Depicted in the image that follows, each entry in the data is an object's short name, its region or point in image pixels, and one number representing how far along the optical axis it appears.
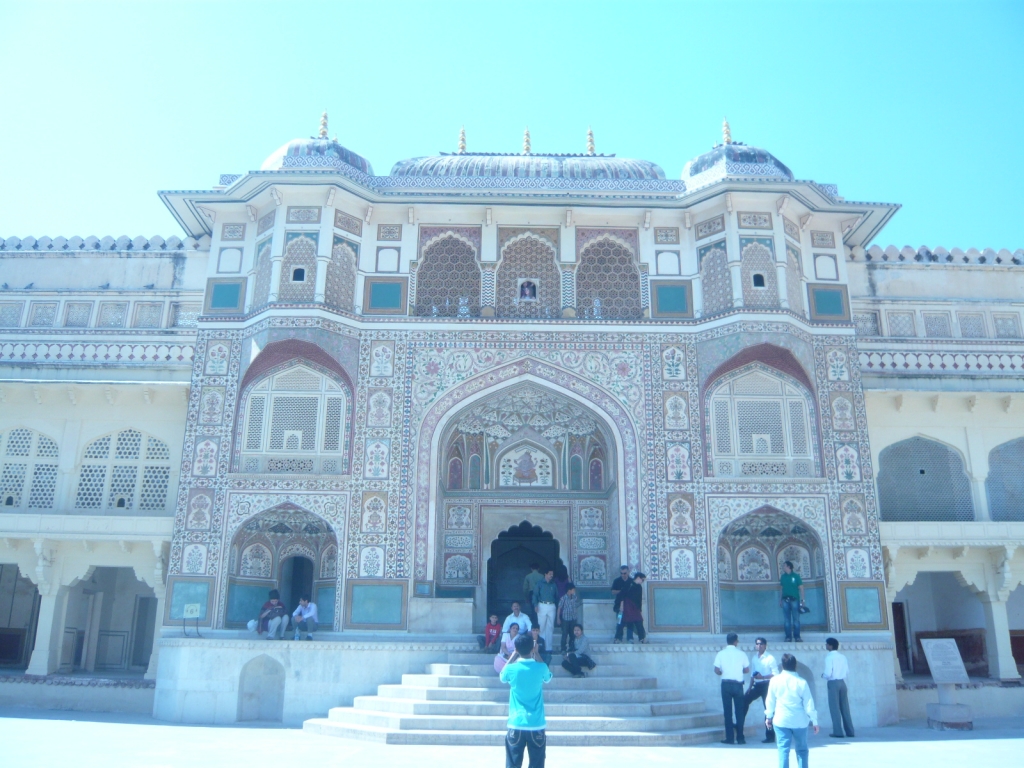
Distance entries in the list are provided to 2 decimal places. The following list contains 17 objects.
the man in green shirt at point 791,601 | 12.12
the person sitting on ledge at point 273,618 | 11.92
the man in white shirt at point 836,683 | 10.24
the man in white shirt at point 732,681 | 9.29
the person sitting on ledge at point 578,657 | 10.52
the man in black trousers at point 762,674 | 9.28
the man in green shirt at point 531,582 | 12.90
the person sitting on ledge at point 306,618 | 12.07
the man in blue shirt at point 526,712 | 5.60
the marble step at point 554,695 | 9.98
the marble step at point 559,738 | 9.00
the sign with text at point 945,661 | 10.66
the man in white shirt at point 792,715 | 6.41
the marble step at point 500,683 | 10.30
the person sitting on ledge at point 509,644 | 9.23
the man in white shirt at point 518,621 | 10.45
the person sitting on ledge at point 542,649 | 10.14
